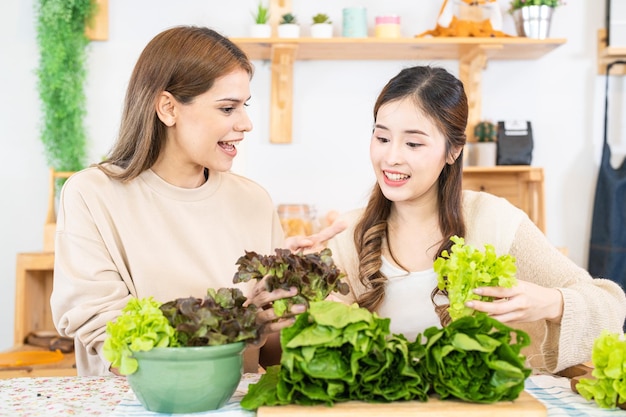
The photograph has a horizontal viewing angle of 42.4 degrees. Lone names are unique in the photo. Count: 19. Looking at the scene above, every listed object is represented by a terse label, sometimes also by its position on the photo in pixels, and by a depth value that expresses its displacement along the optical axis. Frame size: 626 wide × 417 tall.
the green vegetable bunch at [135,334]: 1.32
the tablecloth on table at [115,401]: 1.32
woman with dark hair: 2.03
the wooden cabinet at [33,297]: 3.59
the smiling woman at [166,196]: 2.02
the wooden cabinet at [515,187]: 3.88
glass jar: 3.67
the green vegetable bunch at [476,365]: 1.33
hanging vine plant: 3.79
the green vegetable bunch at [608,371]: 1.39
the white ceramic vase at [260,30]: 3.74
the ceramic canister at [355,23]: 3.77
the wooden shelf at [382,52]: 3.69
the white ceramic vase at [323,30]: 3.75
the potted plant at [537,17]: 3.73
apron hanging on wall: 3.85
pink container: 3.76
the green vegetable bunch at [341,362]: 1.31
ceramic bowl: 1.32
